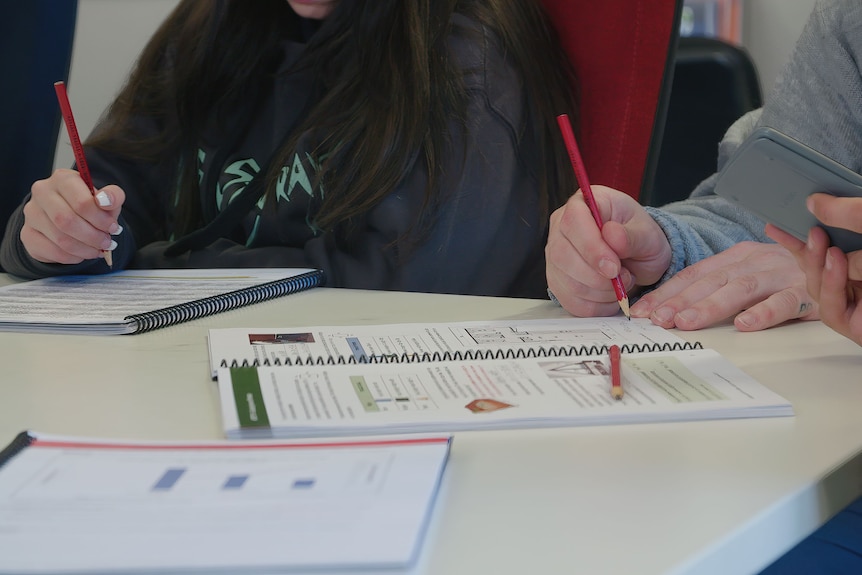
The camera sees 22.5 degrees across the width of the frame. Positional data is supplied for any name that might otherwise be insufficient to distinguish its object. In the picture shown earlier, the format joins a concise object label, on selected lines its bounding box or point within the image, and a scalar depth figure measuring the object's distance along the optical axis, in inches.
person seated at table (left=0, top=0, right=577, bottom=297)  71.9
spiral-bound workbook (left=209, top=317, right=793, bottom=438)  50.5
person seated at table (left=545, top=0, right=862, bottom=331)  59.6
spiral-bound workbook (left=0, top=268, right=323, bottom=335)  60.3
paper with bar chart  44.0
